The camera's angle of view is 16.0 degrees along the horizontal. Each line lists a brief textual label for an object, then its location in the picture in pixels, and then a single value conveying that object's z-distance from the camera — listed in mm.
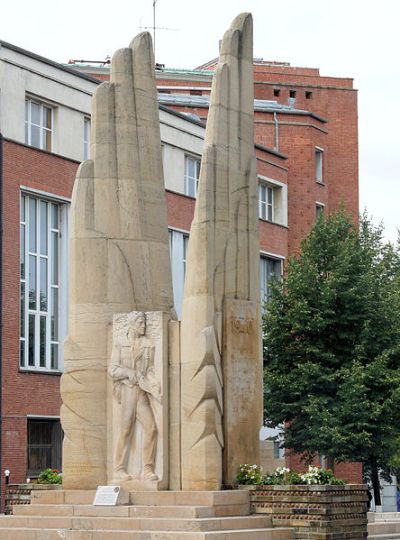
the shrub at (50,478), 31453
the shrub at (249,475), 28203
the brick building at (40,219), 48156
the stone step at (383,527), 32803
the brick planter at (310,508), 27406
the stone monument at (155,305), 28469
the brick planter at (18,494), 31438
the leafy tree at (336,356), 44031
